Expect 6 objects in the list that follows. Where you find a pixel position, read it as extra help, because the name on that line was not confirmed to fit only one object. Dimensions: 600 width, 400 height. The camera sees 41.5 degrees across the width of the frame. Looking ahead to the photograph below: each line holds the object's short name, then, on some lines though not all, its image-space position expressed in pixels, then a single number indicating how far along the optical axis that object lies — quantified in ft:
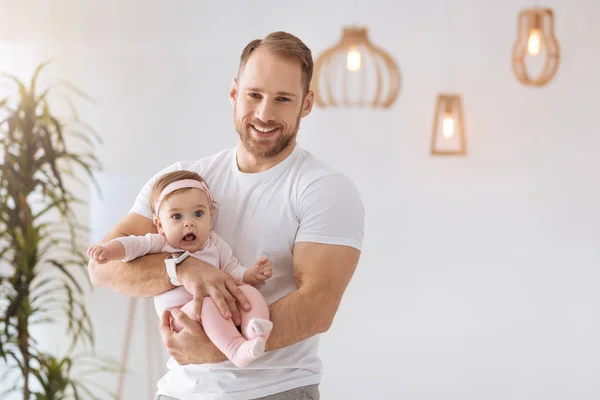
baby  5.54
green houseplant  12.07
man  5.62
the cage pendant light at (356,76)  13.89
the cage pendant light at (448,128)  14.21
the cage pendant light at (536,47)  13.20
